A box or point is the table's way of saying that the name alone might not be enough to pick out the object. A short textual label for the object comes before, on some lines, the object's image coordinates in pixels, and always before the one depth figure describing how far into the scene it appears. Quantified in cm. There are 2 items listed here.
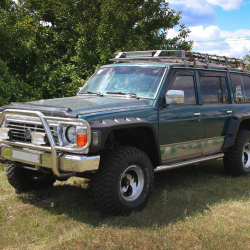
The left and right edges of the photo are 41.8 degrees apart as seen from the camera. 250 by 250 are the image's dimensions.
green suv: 375
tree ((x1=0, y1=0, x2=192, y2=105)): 939
